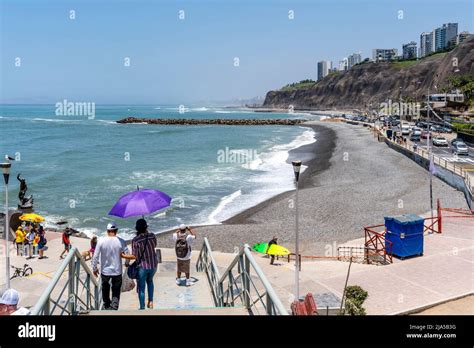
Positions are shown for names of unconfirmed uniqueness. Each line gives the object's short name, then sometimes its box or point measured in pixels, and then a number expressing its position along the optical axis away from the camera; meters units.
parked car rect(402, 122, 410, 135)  66.17
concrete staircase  8.51
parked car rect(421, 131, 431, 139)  59.20
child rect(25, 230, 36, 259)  15.49
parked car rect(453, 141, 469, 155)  41.42
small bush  9.81
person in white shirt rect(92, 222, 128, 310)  7.09
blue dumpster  15.72
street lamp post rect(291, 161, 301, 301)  10.92
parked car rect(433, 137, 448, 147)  48.75
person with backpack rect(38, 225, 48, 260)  15.59
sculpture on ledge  18.58
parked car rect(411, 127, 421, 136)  57.69
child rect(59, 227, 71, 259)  15.45
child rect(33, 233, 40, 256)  15.57
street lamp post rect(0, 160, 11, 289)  11.38
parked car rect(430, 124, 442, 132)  65.53
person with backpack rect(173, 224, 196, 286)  9.97
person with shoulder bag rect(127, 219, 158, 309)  7.51
